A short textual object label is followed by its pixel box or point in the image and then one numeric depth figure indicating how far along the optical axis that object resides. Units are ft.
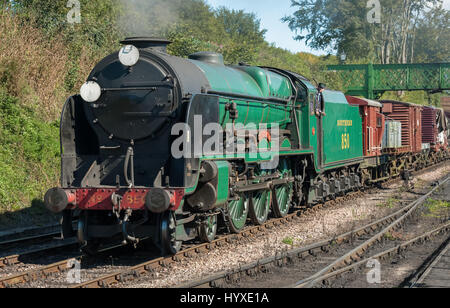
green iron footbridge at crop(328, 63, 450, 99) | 108.58
